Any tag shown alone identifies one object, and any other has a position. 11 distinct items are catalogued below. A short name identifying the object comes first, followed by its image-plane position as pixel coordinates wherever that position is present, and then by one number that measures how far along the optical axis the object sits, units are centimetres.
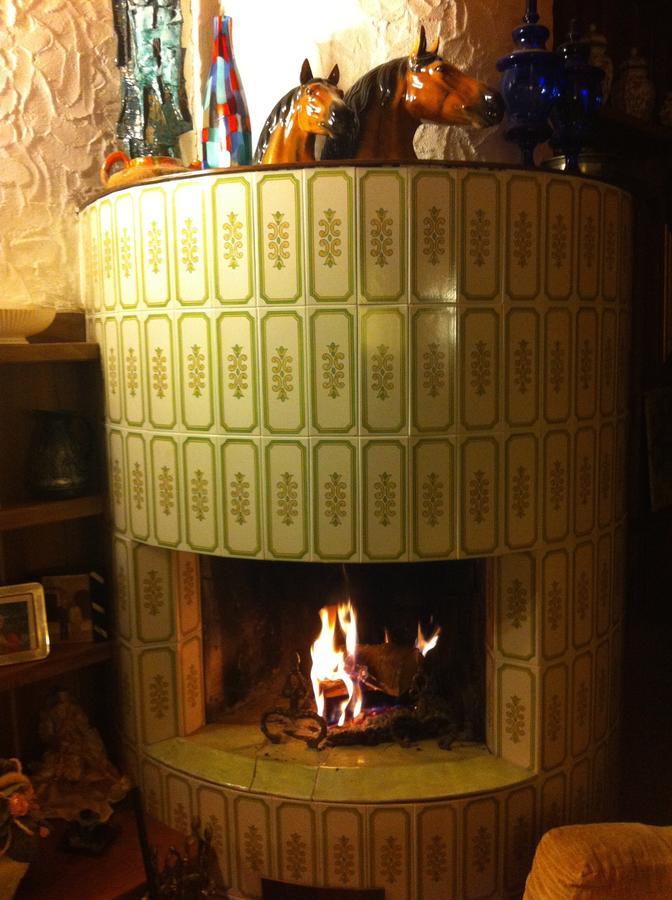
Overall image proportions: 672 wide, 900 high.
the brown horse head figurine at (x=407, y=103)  170
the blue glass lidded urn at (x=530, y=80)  176
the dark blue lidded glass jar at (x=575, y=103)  179
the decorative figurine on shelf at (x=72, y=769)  184
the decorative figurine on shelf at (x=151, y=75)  195
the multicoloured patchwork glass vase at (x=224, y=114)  189
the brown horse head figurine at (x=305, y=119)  170
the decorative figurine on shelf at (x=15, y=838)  156
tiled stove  160
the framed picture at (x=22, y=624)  184
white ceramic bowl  179
